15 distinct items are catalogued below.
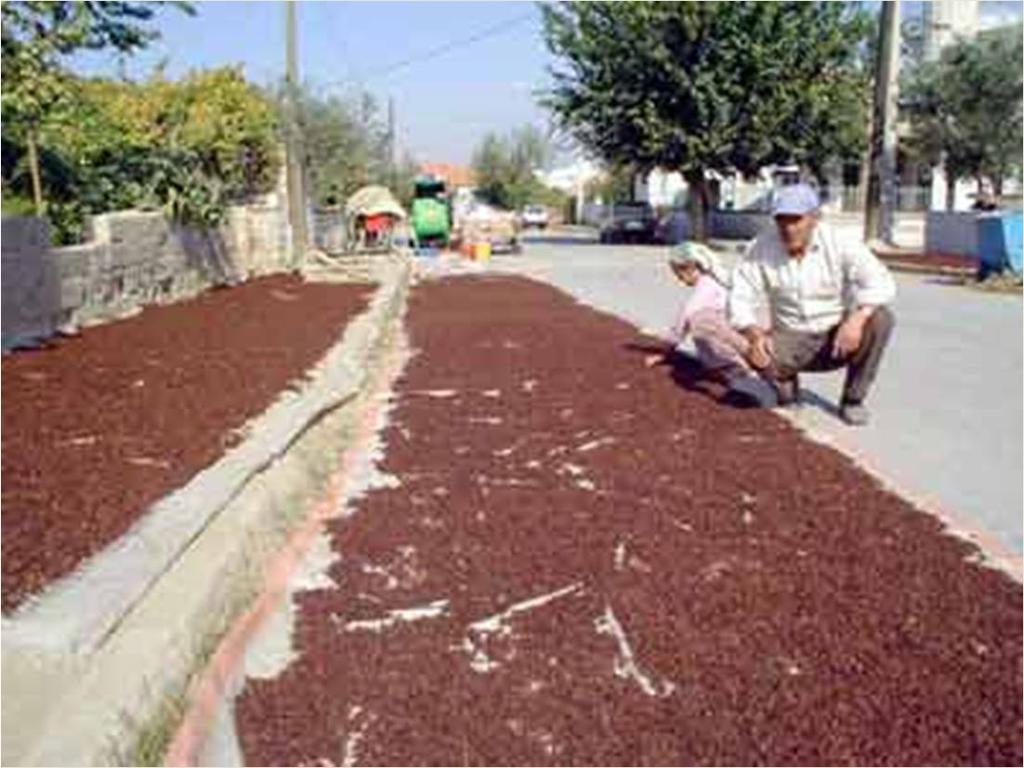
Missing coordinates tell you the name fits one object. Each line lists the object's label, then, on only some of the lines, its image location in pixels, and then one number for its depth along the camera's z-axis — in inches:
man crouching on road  333.7
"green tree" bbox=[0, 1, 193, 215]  474.6
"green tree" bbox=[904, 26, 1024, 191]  1905.8
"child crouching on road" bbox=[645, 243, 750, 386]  391.2
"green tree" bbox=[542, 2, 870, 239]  1691.7
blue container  915.4
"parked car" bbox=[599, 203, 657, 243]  2143.2
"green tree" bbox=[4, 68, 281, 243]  671.8
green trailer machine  1827.0
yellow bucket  1498.5
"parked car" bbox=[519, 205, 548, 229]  3134.8
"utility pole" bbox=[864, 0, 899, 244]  1501.0
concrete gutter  148.3
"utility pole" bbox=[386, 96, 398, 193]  2764.8
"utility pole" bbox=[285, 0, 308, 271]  1250.9
